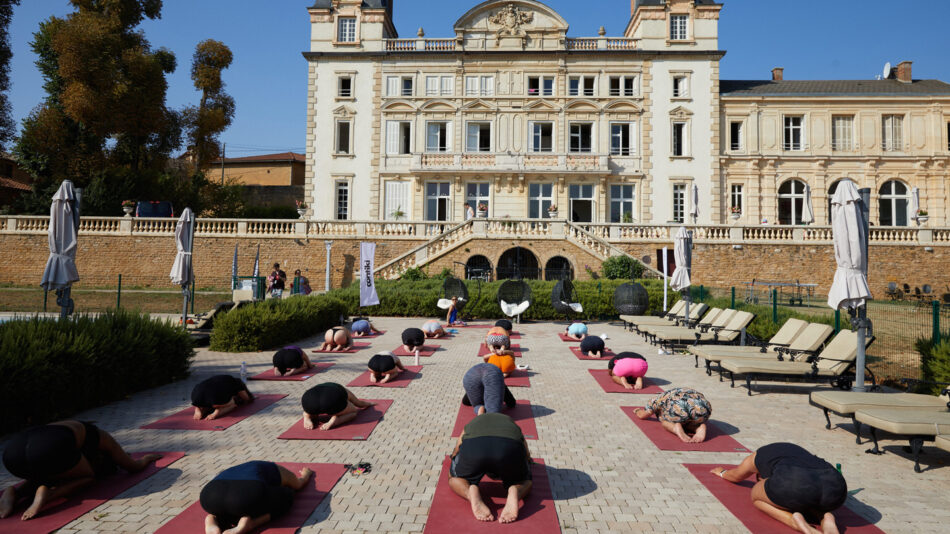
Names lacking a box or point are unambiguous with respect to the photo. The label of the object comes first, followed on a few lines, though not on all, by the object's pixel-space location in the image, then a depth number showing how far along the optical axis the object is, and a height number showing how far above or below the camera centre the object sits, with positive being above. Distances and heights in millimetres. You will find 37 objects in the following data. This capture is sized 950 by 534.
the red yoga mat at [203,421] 6367 -1821
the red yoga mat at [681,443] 5742 -1789
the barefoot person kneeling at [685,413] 5965 -1487
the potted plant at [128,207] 26484 +3933
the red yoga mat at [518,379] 8859 -1700
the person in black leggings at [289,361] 9227 -1445
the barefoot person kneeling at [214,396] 6547 -1503
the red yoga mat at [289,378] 9141 -1723
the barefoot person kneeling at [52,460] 3889 -1466
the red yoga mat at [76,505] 3785 -1861
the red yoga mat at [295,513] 3811 -1854
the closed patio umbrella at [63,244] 9438 +690
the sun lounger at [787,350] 8695 -1111
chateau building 31109 +10294
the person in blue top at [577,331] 13756 -1180
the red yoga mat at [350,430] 6008 -1815
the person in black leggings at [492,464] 4000 -1435
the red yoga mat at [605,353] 11635 -1559
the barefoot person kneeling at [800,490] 3682 -1494
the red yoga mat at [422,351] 11750 -1586
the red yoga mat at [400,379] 8785 -1720
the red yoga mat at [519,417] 6254 -1778
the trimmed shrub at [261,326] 11836 -1069
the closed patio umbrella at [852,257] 7012 +508
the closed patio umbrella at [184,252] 12812 +753
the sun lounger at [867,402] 5656 -1254
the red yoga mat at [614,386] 8492 -1702
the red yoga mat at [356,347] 12237 -1591
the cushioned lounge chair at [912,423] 4902 -1290
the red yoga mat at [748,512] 3857 -1814
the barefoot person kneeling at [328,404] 6141 -1477
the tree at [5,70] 29719 +12596
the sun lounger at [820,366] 7840 -1190
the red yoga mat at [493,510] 3842 -1842
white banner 16031 +206
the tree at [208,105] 35625 +13167
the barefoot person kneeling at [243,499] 3574 -1570
